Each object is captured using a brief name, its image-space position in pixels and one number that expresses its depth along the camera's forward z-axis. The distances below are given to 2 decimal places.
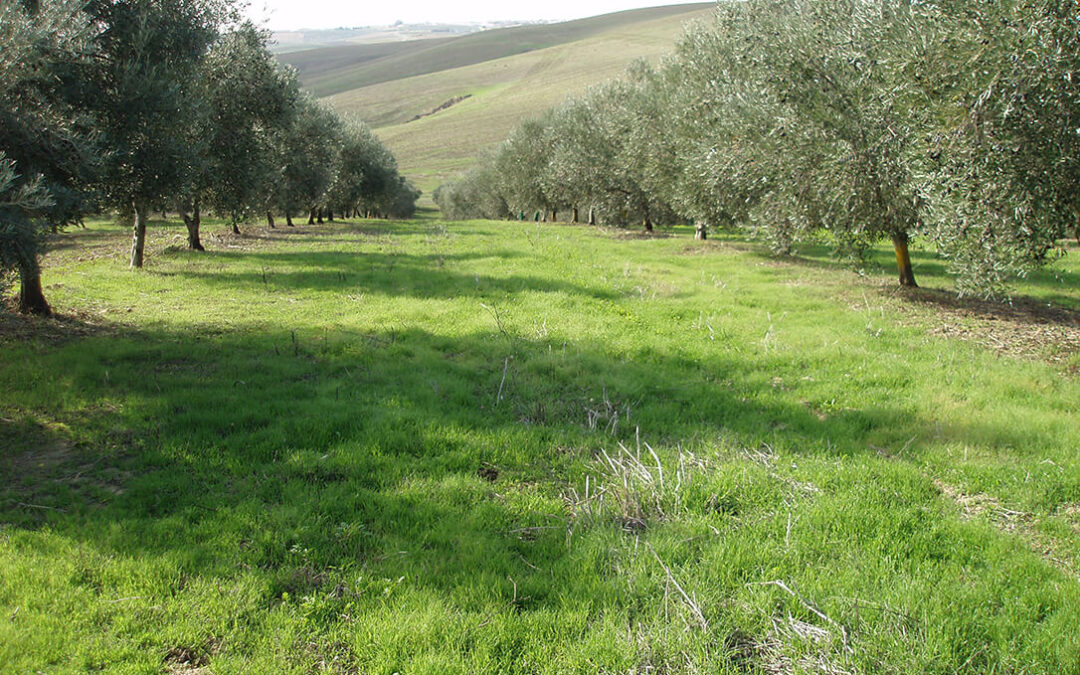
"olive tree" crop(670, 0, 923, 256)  13.55
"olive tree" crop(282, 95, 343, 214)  37.84
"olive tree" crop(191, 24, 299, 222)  20.53
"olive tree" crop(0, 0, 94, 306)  7.50
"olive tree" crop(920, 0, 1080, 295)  9.75
